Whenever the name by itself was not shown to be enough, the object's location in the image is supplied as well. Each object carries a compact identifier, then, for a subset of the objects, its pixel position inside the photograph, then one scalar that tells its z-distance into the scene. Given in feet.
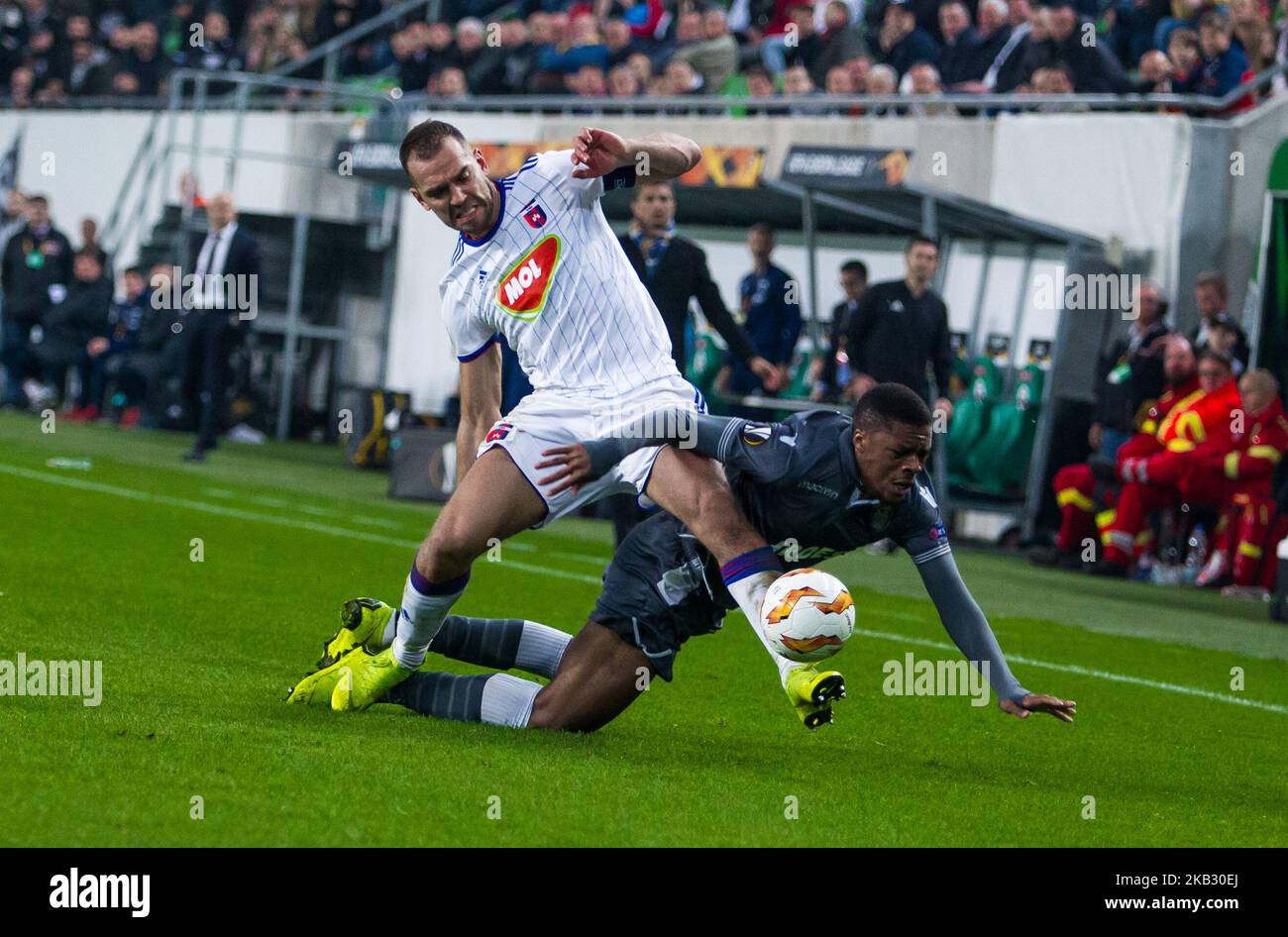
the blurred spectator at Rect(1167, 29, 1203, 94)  54.34
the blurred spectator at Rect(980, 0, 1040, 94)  58.90
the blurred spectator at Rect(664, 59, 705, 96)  68.03
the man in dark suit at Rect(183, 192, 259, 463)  57.82
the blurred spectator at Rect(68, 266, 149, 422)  75.85
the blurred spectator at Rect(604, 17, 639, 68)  73.10
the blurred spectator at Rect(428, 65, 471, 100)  75.72
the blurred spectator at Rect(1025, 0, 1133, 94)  56.59
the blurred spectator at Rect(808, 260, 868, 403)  54.65
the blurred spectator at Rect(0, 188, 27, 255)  80.33
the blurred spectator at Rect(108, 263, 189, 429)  70.23
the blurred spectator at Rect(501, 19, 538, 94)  74.74
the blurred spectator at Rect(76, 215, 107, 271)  77.30
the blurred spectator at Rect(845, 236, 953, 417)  46.29
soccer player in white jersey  20.51
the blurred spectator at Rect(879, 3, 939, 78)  64.08
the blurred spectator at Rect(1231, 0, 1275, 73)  52.80
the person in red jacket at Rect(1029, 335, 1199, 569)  48.98
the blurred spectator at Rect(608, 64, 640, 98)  69.05
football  18.42
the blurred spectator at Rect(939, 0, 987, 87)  61.77
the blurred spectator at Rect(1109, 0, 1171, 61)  60.29
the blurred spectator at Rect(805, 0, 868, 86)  64.80
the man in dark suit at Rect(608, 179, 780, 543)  36.63
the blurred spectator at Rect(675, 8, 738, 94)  68.69
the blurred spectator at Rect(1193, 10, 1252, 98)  54.29
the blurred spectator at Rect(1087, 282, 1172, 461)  48.85
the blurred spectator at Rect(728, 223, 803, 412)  54.24
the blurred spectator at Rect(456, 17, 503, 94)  75.41
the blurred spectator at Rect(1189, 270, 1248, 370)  48.34
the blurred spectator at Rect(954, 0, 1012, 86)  61.16
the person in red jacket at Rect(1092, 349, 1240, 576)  46.26
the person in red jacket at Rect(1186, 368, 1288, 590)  45.47
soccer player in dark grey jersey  19.40
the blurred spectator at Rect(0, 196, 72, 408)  77.46
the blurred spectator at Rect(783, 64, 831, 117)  64.49
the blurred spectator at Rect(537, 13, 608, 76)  72.49
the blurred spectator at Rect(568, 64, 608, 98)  70.59
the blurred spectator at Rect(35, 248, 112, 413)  76.23
